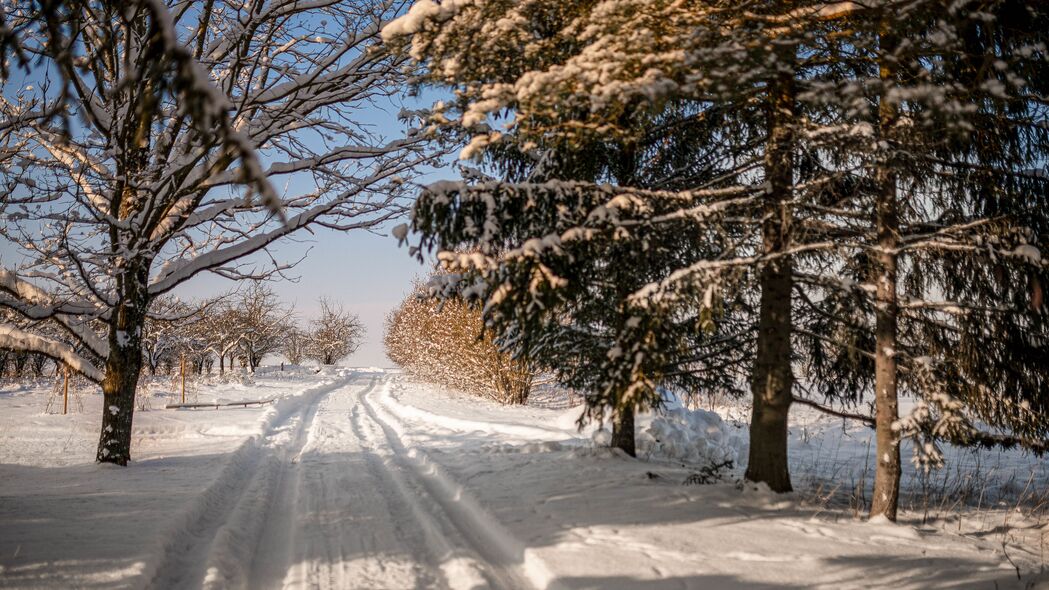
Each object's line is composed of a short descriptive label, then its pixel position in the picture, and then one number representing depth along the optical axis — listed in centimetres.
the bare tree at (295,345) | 6185
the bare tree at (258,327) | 4316
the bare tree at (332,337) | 6569
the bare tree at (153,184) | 695
